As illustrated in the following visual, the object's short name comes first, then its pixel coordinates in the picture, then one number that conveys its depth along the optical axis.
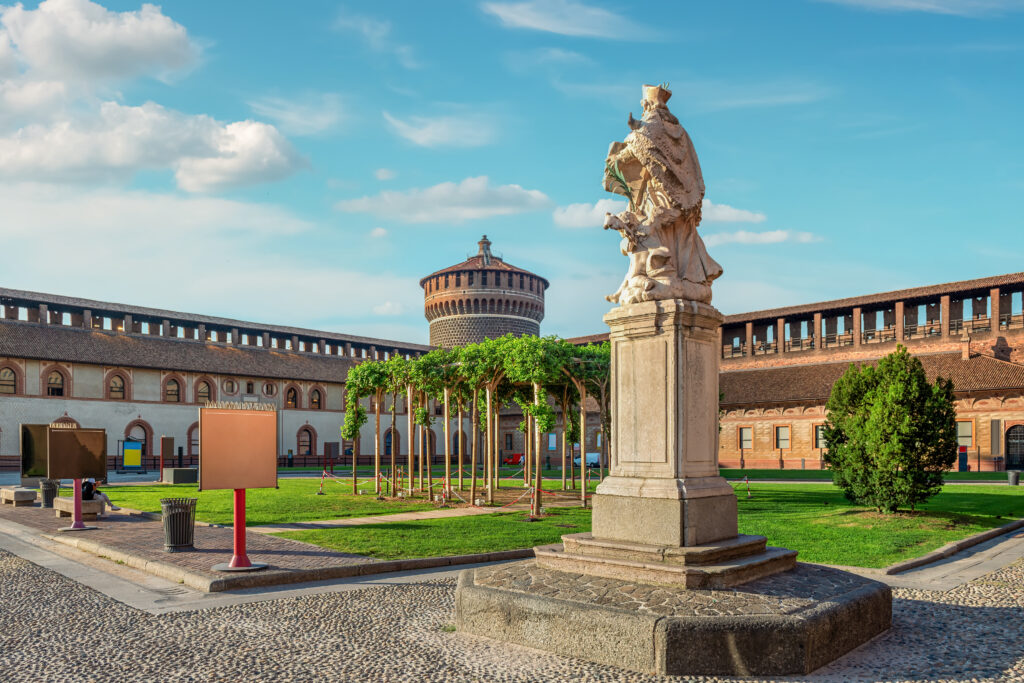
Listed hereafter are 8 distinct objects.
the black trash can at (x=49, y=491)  20.58
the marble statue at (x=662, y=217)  7.57
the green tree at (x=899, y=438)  15.61
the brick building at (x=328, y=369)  42.16
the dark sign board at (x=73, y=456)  15.34
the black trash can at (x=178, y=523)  11.56
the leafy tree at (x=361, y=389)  23.66
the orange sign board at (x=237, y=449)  9.57
